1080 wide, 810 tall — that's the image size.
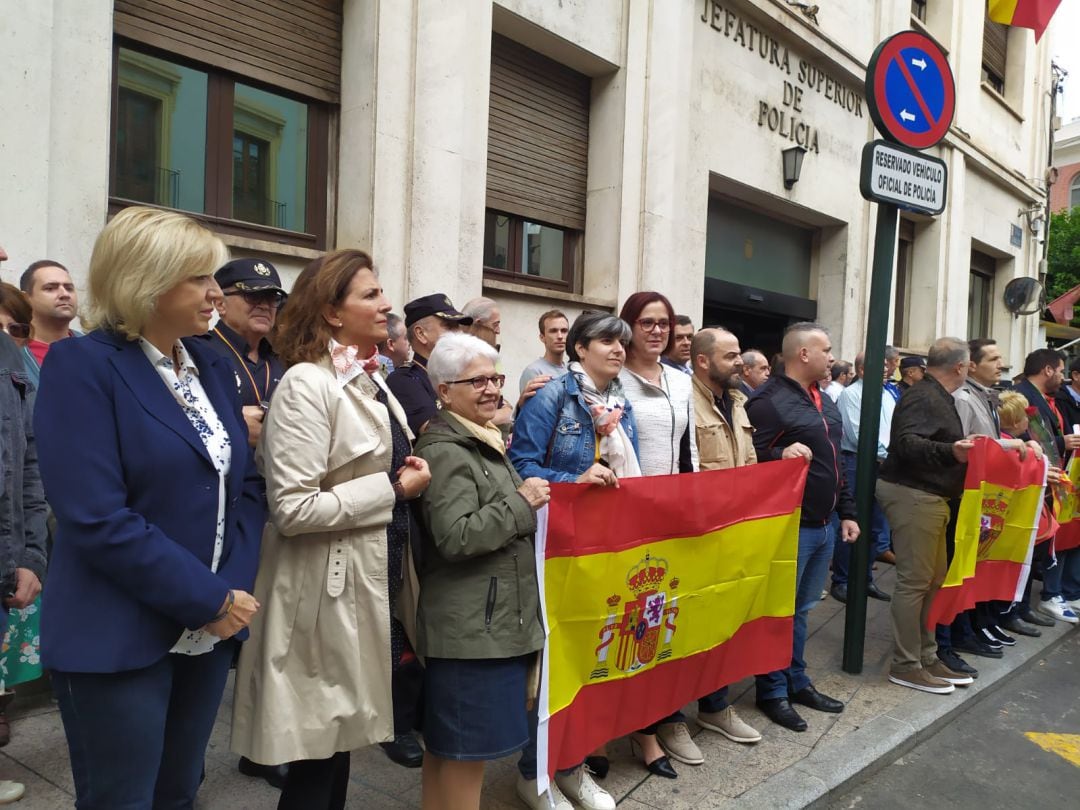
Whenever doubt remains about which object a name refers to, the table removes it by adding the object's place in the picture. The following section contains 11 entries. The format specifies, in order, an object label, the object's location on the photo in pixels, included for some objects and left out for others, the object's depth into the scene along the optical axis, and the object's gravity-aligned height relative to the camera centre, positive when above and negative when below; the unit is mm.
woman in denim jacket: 3137 -199
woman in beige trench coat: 2225 -545
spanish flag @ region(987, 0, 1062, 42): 10289 +4904
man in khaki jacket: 3939 -150
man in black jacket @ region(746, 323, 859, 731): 4203 -317
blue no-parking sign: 4586 +1775
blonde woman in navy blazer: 1766 -321
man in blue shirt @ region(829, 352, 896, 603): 6934 -472
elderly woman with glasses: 2422 -631
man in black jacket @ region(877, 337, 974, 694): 4703 -576
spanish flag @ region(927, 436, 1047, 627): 4836 -844
